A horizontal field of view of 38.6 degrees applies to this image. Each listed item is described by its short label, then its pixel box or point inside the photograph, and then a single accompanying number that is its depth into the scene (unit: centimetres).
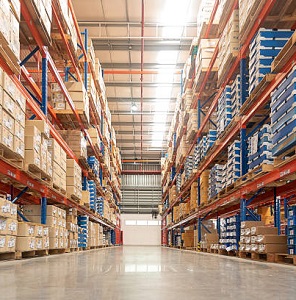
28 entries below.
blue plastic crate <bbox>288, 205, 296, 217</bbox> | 557
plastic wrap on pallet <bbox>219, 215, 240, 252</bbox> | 807
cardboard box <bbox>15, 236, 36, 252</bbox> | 603
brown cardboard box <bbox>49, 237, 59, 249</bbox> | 782
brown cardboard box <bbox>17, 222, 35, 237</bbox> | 606
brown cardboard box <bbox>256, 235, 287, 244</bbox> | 601
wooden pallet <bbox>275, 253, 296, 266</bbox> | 562
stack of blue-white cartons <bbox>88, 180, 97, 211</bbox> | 1312
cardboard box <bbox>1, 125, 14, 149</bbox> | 501
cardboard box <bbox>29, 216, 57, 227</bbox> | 769
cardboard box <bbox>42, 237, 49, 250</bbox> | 721
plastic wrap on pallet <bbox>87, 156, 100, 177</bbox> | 1334
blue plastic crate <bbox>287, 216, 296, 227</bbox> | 552
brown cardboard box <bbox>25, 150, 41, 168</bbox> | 622
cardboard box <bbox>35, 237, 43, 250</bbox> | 668
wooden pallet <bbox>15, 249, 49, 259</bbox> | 596
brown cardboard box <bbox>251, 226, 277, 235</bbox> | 630
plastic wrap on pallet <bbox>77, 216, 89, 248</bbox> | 1158
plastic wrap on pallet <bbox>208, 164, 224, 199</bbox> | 928
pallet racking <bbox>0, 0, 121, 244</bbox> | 605
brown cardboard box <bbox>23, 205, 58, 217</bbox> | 776
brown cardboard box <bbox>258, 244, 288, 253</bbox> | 596
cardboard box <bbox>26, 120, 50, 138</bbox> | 675
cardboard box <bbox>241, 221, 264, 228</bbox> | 682
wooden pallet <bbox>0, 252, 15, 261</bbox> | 575
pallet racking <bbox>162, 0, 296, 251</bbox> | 562
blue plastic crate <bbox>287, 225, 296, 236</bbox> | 548
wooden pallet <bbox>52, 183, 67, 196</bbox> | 803
